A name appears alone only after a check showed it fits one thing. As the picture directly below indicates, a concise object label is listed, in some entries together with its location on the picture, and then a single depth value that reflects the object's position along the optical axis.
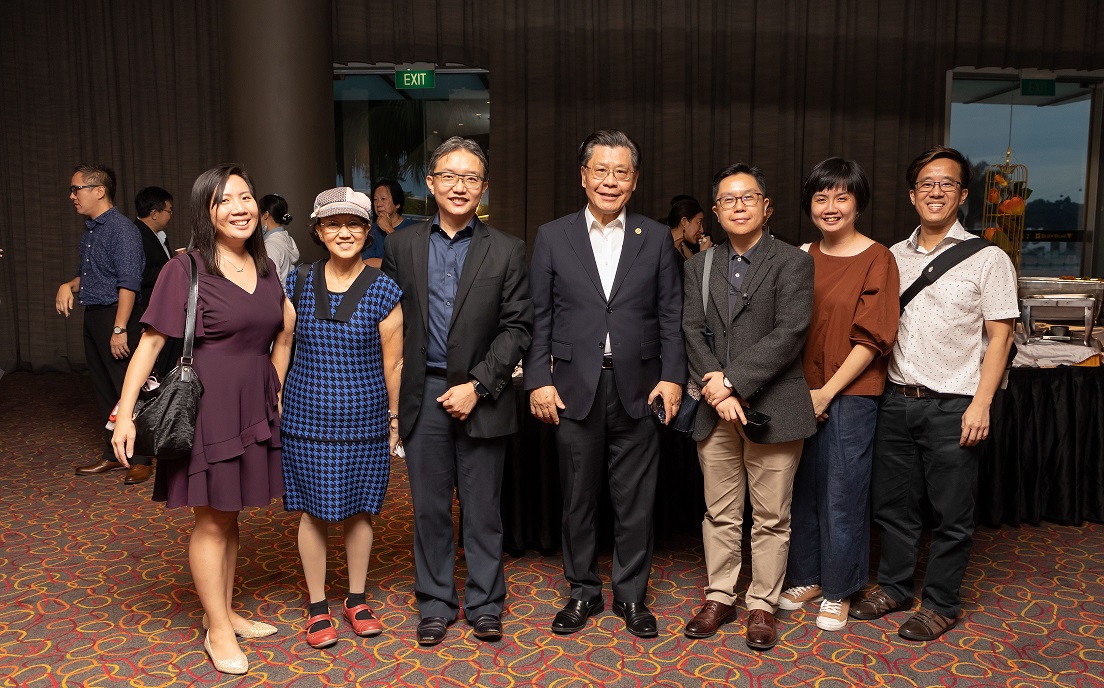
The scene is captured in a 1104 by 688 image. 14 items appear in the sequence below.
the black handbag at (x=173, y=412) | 2.37
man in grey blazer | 2.65
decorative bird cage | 6.22
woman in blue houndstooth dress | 2.62
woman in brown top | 2.73
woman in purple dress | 2.44
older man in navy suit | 2.69
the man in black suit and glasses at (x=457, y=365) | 2.67
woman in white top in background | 4.99
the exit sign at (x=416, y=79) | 8.10
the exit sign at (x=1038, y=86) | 8.32
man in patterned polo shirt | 2.70
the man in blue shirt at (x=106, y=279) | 4.50
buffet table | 3.54
